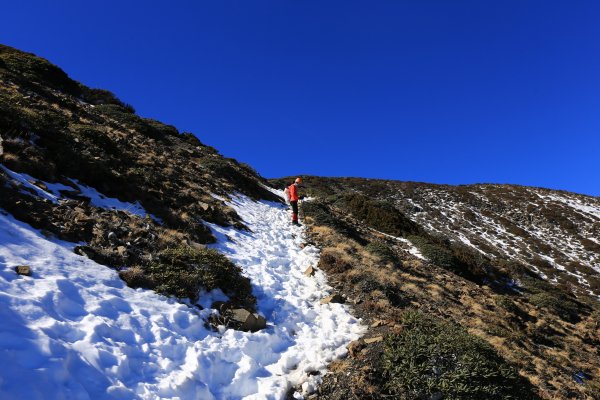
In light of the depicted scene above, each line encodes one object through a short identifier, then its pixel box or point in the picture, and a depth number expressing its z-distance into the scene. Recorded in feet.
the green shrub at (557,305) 54.54
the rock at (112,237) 28.12
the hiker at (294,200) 60.59
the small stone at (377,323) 28.73
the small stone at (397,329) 25.15
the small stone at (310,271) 38.75
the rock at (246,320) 25.59
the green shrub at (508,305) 46.39
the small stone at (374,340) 24.98
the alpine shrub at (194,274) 26.40
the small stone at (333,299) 32.89
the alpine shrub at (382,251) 50.93
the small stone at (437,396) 19.44
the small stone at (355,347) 24.27
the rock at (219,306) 26.59
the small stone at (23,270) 19.73
